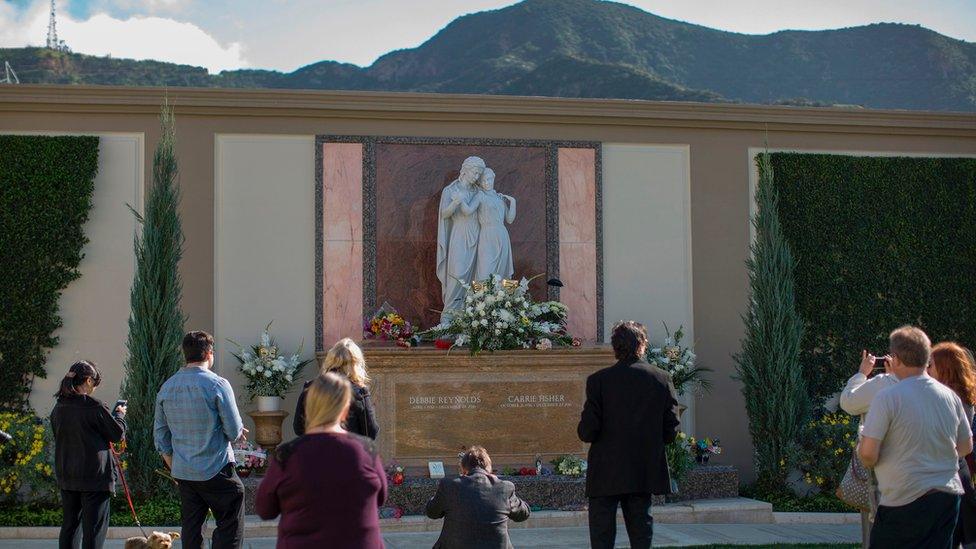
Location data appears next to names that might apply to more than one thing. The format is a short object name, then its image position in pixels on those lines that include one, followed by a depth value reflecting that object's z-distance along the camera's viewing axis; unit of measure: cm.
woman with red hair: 578
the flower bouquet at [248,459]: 1119
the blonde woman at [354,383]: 621
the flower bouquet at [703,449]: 1226
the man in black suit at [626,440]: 652
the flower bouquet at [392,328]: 1220
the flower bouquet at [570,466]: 1115
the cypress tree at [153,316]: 1102
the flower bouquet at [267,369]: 1210
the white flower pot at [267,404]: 1212
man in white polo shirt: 530
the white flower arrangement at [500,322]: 1146
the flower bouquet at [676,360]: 1283
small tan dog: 648
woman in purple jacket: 420
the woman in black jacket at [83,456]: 717
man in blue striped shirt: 661
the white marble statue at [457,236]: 1266
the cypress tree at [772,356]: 1240
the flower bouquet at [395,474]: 1057
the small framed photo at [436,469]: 1086
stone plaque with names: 1138
